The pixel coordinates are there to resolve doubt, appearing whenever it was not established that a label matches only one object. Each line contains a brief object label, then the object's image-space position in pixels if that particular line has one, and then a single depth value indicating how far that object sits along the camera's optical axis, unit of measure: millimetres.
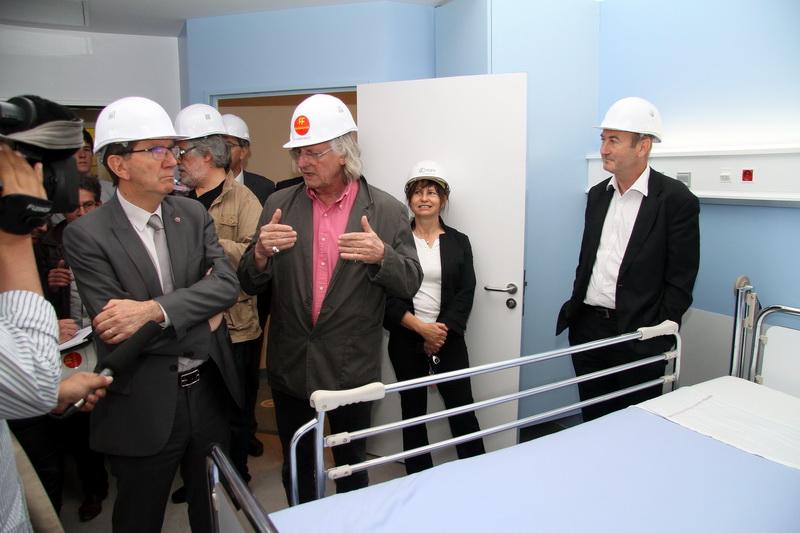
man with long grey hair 2115
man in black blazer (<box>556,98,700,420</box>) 2326
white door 2920
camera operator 1030
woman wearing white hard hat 2768
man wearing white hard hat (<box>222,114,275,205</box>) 3414
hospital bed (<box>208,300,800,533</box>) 1417
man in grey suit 1707
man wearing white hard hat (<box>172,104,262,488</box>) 2695
